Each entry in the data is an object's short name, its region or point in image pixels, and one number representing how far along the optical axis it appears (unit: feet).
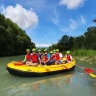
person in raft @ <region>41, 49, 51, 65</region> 23.19
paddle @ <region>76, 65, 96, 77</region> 24.46
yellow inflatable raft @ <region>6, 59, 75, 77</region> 19.78
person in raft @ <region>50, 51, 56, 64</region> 23.89
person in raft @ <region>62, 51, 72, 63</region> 27.21
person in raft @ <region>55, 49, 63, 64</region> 26.42
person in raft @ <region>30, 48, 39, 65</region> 21.81
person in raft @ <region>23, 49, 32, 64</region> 21.63
